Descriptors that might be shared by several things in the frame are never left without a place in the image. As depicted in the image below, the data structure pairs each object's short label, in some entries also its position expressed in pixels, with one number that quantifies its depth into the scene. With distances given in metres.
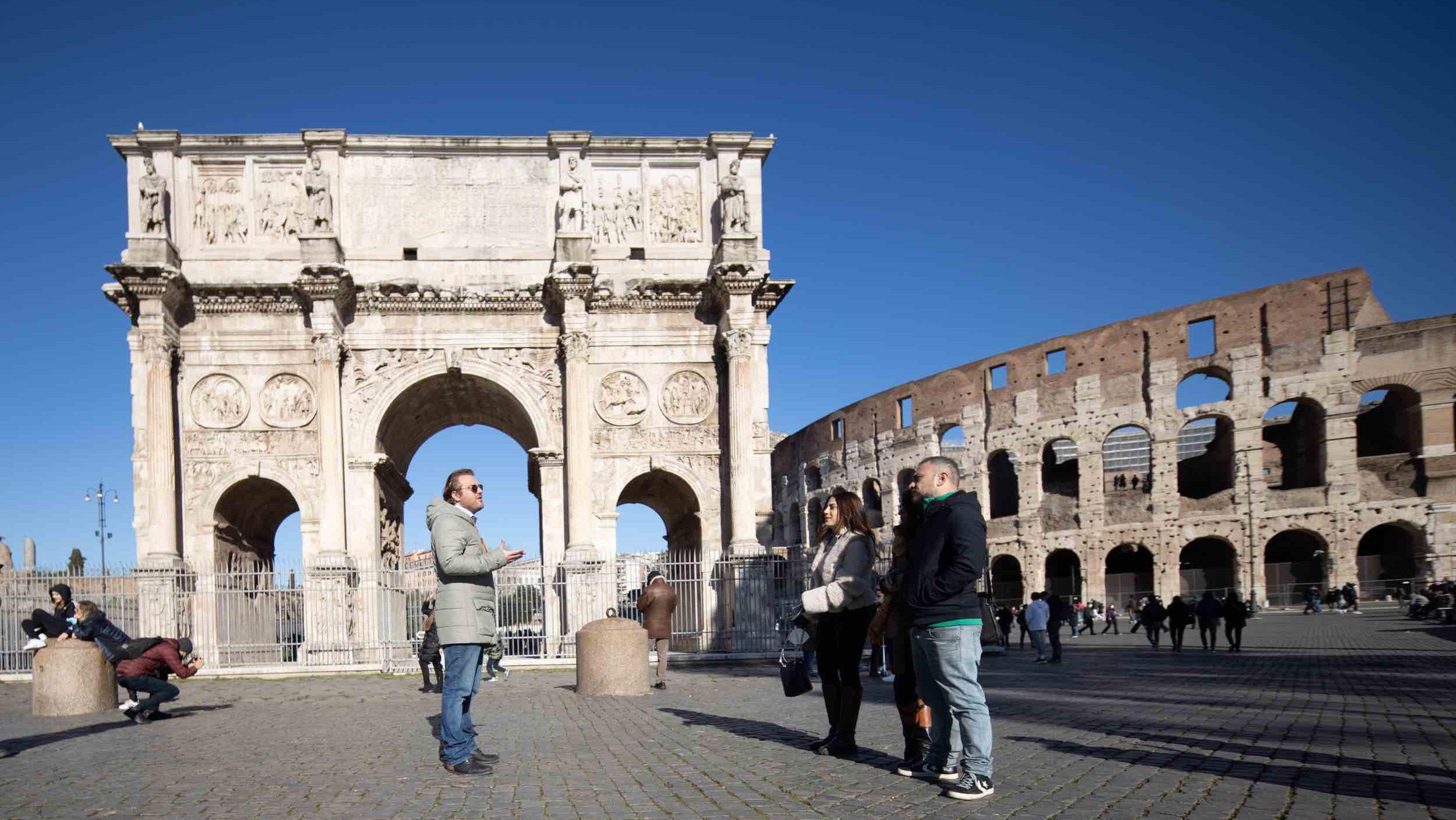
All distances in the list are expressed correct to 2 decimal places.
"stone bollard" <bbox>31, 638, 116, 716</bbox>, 9.89
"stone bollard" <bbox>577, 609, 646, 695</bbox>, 10.90
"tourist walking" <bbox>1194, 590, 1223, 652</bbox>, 17.48
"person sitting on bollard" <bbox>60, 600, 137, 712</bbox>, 9.40
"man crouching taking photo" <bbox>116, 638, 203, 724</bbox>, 9.20
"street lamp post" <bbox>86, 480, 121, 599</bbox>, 40.22
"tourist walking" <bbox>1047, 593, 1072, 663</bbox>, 15.84
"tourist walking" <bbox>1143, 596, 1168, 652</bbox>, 18.50
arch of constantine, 18.95
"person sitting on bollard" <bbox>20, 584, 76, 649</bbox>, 10.52
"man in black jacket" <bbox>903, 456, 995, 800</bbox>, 5.00
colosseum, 31.52
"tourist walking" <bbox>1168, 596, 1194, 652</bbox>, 18.12
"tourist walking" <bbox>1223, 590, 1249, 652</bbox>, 17.02
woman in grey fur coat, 5.99
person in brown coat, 12.53
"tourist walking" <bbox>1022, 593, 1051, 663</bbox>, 15.80
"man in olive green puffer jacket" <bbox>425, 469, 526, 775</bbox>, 5.64
